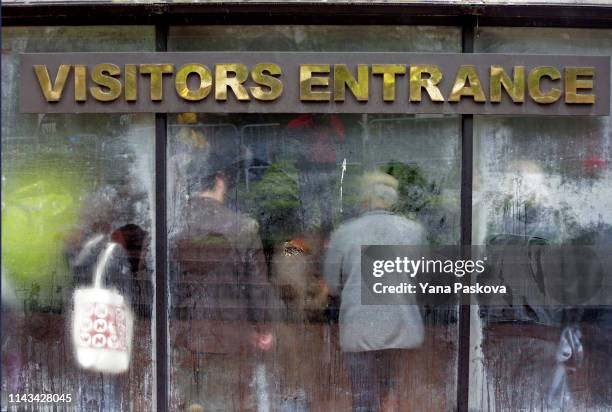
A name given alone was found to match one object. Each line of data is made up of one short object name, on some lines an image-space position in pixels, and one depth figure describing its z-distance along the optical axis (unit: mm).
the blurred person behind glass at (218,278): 4617
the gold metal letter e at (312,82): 4383
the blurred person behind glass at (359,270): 4602
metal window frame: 4410
